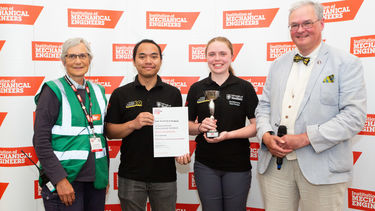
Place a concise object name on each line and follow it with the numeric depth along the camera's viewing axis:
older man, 1.93
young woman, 2.43
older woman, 2.04
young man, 2.43
